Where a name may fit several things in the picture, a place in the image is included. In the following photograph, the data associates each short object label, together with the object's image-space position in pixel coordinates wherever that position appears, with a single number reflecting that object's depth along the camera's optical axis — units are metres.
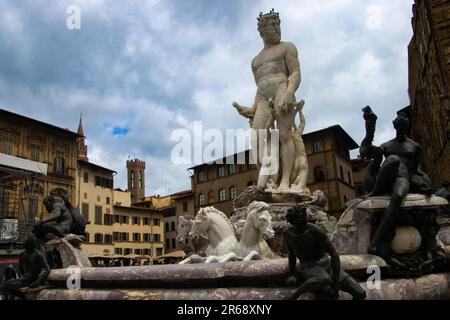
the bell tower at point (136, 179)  94.91
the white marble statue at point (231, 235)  5.78
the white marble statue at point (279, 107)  8.05
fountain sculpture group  3.58
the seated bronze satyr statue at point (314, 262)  3.38
